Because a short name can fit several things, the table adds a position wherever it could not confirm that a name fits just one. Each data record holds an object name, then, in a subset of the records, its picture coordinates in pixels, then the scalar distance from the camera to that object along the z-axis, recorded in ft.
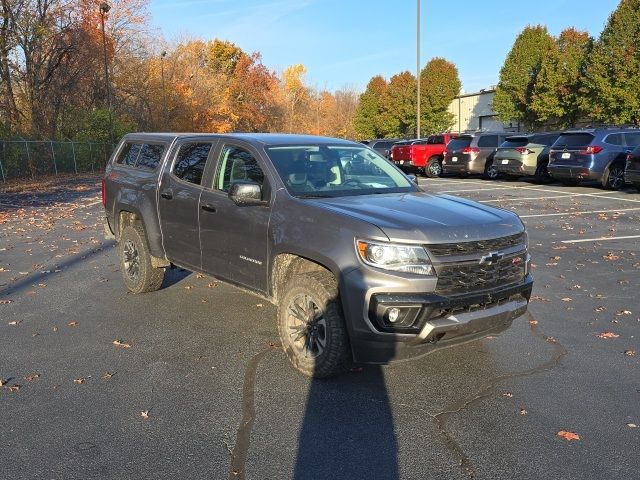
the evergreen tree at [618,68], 99.14
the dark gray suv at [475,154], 76.43
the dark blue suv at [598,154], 55.72
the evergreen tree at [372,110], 199.82
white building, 175.42
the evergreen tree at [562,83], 119.03
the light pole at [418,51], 108.85
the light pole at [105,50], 100.97
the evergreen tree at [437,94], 176.24
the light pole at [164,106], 151.84
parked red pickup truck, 85.61
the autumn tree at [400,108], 182.14
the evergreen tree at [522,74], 134.62
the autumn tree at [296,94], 246.06
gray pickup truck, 12.80
